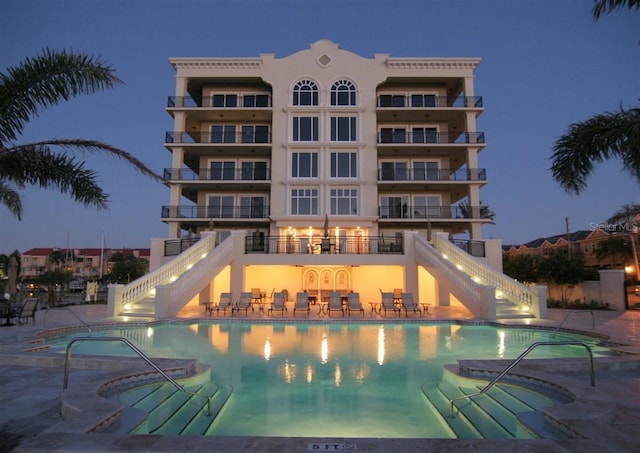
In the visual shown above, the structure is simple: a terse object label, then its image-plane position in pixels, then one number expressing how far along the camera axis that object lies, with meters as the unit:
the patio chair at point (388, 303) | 18.83
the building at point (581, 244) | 53.56
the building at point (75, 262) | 98.38
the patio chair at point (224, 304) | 18.97
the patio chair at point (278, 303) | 18.62
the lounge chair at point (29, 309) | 14.41
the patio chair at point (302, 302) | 18.91
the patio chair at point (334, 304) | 18.27
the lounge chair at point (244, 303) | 18.97
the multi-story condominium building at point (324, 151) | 30.97
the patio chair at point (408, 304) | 18.41
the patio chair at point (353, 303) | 18.53
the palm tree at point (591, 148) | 9.23
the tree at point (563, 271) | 24.53
